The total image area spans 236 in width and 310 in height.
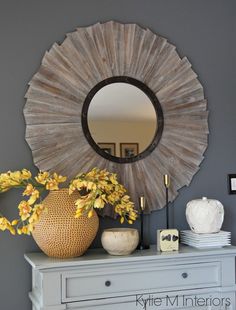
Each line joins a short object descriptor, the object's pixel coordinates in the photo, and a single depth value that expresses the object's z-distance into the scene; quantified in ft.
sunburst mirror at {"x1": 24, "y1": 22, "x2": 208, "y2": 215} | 6.46
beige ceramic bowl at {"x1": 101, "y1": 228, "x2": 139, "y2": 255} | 5.94
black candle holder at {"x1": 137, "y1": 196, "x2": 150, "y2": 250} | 6.51
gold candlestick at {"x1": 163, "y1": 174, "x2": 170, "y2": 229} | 6.72
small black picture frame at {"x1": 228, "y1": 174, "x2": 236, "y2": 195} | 7.49
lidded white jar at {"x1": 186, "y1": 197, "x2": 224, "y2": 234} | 6.46
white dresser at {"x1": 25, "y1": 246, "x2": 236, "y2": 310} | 5.60
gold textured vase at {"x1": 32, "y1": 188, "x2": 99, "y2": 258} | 5.73
